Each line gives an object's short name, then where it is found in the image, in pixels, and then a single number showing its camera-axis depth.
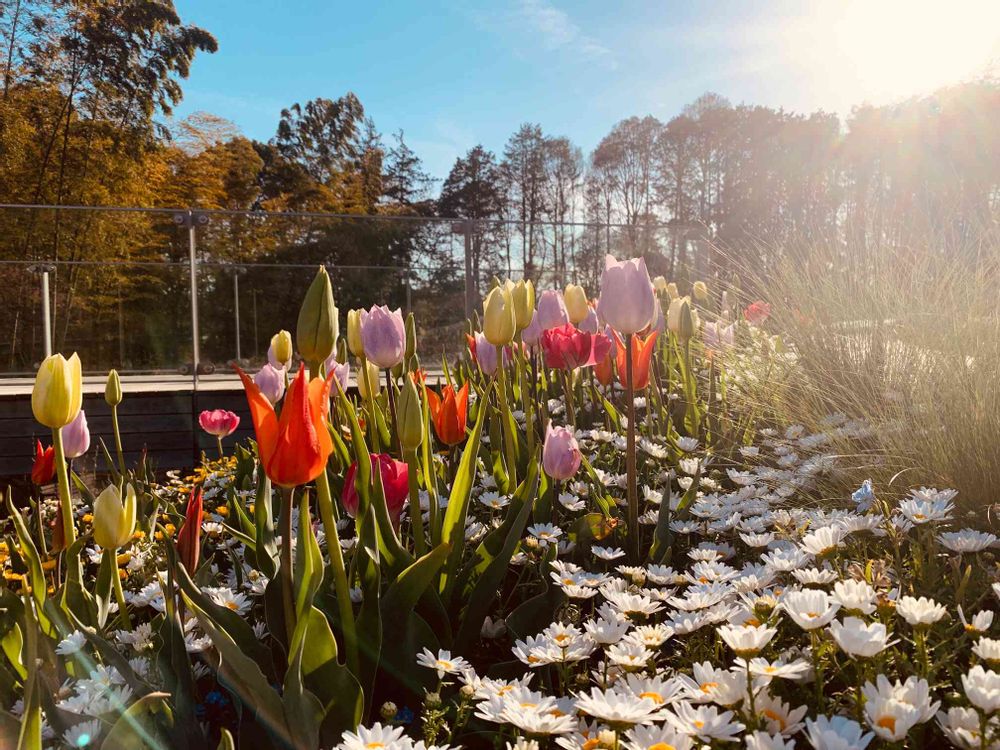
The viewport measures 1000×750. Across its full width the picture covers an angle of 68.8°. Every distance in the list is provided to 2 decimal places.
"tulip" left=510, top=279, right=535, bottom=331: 1.65
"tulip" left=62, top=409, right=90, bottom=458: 1.53
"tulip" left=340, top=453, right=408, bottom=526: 1.19
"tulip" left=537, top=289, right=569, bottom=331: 2.06
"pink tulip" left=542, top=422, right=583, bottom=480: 1.37
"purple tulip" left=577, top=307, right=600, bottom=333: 2.40
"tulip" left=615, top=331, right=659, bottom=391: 1.70
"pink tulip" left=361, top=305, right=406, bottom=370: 1.42
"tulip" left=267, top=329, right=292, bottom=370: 1.86
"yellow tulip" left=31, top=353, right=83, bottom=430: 0.91
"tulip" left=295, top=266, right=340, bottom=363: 0.88
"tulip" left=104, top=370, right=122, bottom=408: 1.63
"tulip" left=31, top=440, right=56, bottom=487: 1.59
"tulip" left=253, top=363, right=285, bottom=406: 1.91
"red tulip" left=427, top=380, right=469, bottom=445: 1.35
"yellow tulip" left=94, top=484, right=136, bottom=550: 0.93
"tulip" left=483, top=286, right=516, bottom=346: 1.49
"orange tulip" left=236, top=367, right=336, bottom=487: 0.71
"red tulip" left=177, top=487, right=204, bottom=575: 1.02
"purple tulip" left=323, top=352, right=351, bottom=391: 1.87
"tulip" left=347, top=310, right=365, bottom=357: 1.63
